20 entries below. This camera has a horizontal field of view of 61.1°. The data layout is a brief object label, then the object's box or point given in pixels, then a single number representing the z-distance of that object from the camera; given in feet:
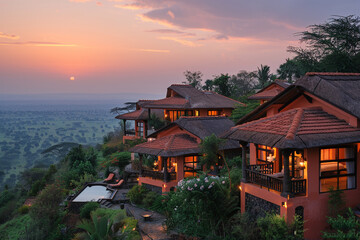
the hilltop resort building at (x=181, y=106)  107.76
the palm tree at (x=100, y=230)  47.24
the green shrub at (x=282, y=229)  37.11
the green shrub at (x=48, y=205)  66.33
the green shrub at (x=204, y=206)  45.34
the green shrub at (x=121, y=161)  103.91
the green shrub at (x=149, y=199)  66.75
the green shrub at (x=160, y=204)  63.46
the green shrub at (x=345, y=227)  31.94
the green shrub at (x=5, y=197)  123.65
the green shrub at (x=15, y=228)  79.73
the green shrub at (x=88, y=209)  68.08
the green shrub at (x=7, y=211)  111.68
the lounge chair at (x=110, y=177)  93.37
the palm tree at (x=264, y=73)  159.22
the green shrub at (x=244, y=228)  40.70
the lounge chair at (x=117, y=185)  85.91
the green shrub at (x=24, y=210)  94.68
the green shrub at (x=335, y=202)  39.96
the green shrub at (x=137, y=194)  70.19
